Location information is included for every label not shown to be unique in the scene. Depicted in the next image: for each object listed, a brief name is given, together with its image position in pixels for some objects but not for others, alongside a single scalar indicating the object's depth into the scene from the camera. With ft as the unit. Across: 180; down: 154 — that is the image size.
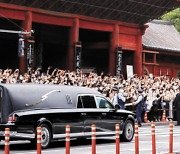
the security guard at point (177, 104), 101.71
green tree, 239.09
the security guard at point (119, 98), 90.74
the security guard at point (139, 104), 94.35
